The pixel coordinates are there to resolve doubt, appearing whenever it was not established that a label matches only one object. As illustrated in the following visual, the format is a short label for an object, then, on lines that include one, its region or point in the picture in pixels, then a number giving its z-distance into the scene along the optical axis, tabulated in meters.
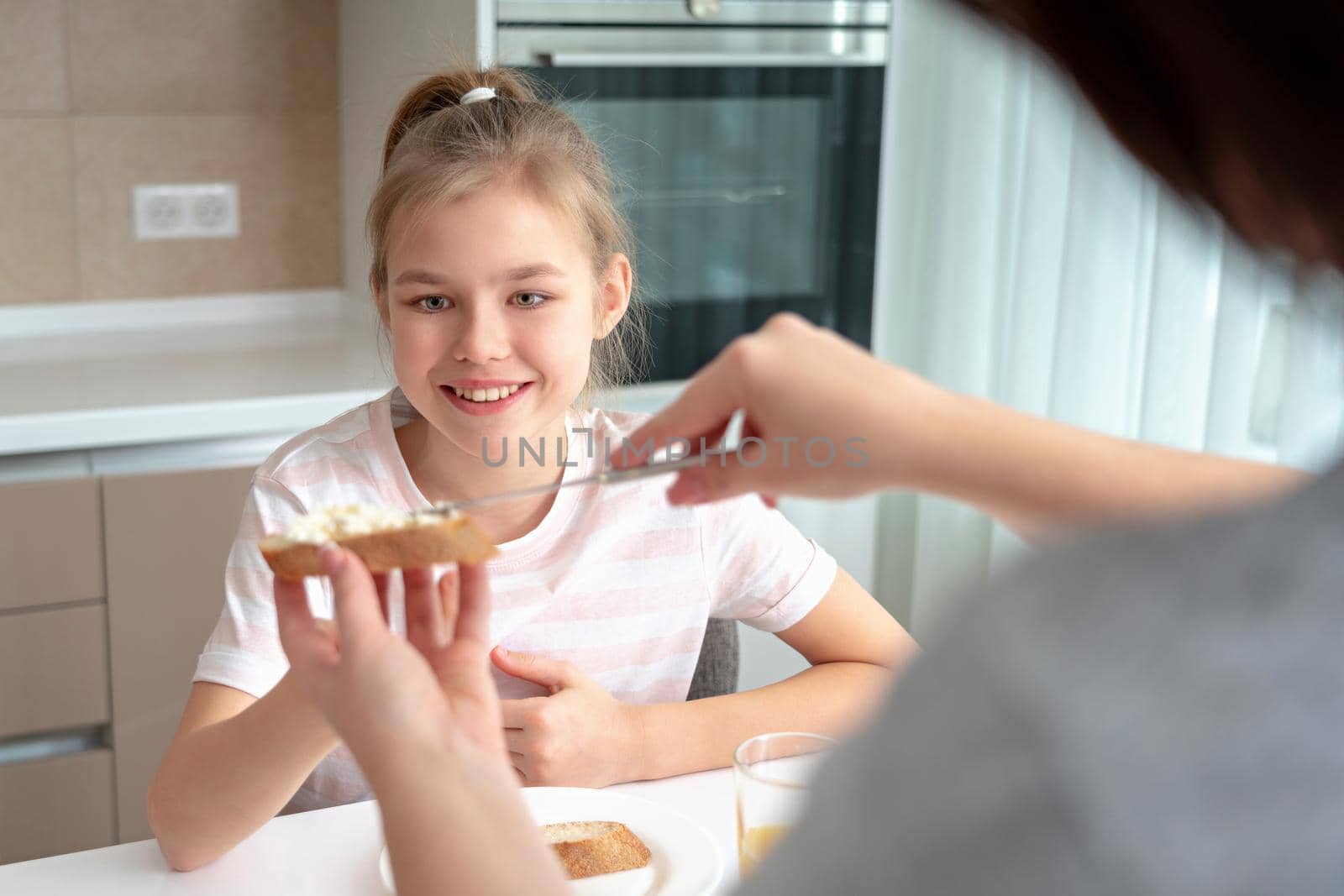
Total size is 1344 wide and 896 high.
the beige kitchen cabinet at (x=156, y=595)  1.92
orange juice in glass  0.82
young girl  1.26
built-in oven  2.12
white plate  0.91
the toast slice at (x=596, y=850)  0.92
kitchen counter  1.87
